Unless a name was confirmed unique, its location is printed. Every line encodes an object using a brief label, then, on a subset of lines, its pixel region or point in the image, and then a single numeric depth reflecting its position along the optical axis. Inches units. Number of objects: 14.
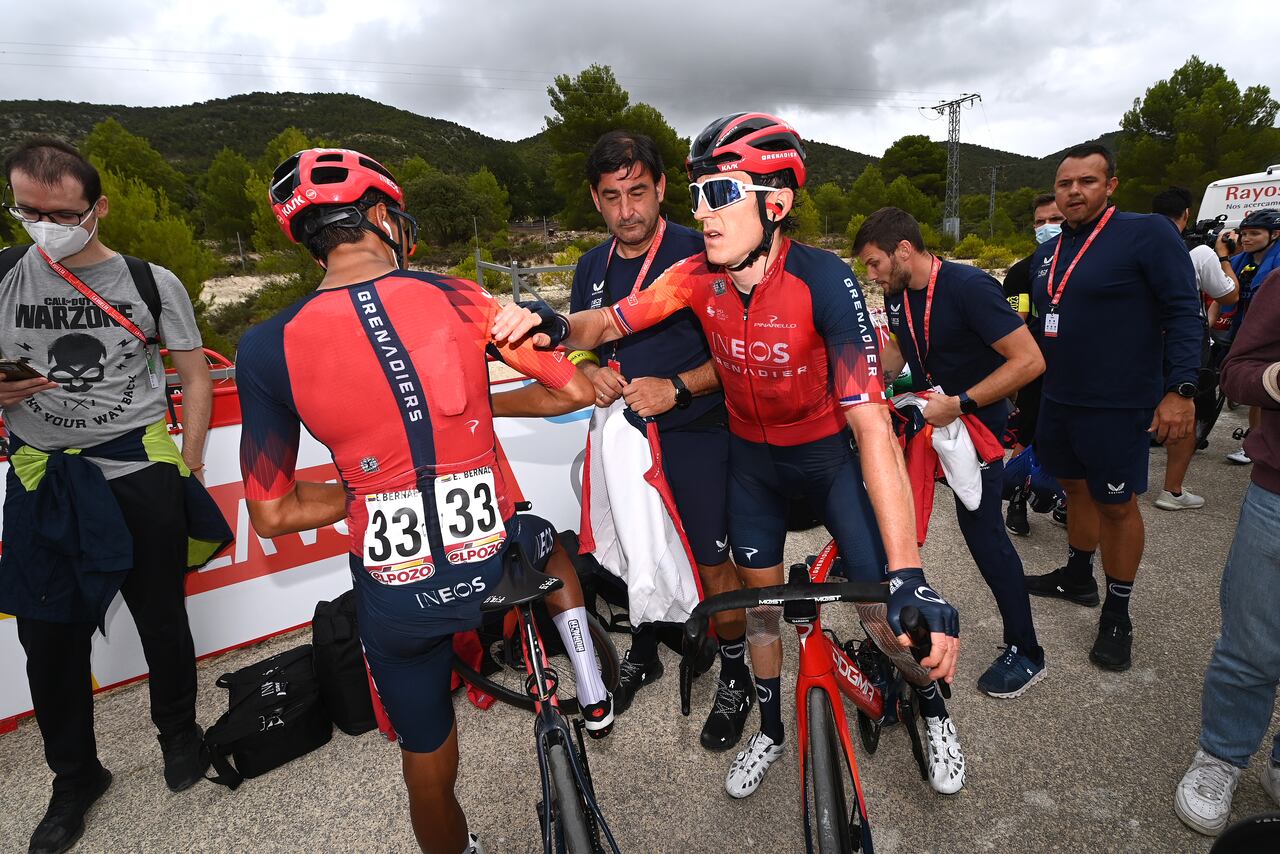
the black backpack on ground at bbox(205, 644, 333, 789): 119.7
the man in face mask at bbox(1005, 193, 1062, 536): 207.8
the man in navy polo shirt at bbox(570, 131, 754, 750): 116.0
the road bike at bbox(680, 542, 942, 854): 63.7
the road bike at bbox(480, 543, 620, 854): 66.6
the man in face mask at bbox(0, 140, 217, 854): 102.0
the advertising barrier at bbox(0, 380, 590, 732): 143.2
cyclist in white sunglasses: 78.2
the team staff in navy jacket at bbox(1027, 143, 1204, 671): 124.3
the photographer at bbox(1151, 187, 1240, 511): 211.0
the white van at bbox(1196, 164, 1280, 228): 500.4
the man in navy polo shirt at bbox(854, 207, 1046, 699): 115.1
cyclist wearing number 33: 65.0
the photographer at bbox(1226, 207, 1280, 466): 243.8
